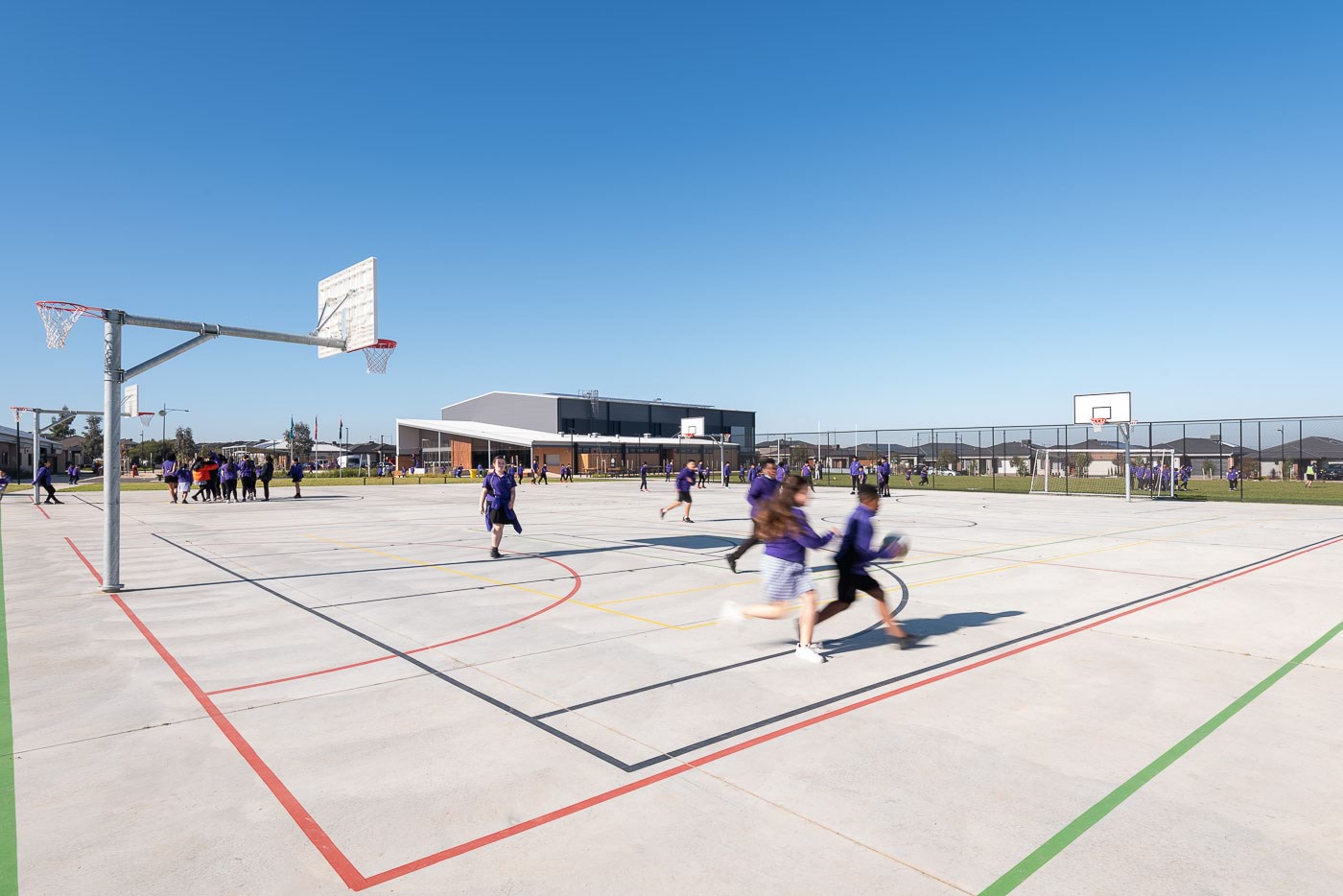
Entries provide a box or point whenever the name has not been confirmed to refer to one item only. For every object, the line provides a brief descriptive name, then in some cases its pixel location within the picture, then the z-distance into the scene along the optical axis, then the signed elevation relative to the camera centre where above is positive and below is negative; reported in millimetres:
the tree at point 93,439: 102512 +1878
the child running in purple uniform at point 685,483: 20080 -840
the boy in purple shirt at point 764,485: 12289 -560
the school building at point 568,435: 73812 +2115
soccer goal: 40250 -1346
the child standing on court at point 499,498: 12766 -816
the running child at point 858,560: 7051 -1052
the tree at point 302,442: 107188 +1699
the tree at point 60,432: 90256 +2706
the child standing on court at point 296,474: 33625 -1012
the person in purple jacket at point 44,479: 29422 -1115
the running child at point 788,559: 6844 -1032
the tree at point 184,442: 108238 +1606
